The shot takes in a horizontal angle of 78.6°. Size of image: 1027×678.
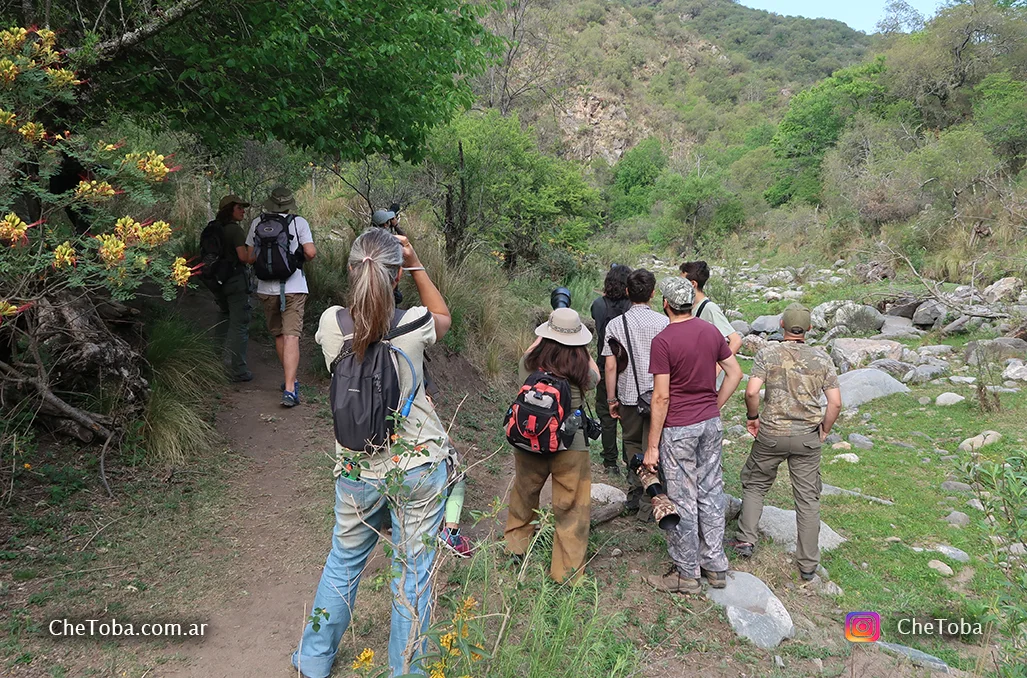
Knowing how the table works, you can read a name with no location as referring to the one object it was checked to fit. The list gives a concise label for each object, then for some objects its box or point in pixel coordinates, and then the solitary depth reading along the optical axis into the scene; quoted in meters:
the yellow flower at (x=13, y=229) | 2.79
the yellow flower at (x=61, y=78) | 3.22
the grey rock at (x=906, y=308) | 13.42
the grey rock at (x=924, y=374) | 9.29
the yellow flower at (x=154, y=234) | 3.12
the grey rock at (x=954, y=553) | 4.71
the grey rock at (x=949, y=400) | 8.14
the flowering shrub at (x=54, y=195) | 3.02
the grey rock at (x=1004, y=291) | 12.87
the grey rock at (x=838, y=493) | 5.70
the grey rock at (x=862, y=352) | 10.58
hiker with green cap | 4.11
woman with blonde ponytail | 2.56
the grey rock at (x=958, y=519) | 5.27
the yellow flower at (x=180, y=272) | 3.19
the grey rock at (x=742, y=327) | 13.99
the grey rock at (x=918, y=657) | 3.37
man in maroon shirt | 3.80
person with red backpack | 3.50
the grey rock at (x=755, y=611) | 3.53
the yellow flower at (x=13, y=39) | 3.04
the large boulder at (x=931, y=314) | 12.36
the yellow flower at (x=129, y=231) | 3.09
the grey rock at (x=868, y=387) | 8.69
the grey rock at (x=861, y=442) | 7.11
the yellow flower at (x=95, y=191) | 3.14
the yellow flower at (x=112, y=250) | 2.97
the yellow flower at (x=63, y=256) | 2.87
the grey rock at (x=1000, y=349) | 9.48
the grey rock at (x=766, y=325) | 13.73
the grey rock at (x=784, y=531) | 4.62
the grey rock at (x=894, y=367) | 9.65
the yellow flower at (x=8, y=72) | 3.01
